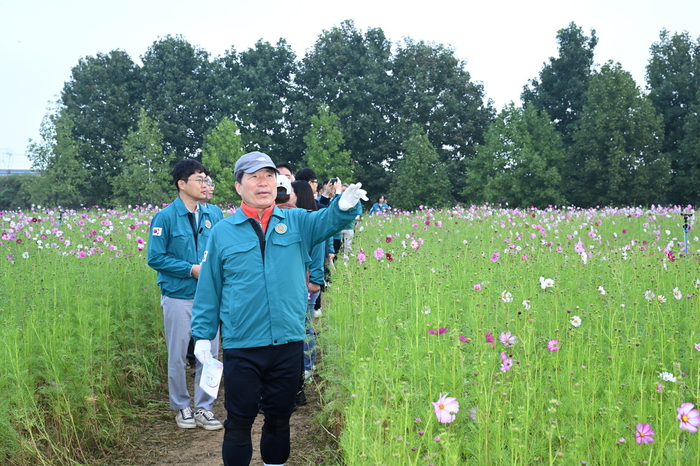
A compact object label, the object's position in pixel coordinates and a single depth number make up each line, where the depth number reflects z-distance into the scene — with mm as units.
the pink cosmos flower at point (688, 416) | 2244
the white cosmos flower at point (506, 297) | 4296
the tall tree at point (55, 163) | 39906
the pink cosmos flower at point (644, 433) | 2359
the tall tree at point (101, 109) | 44688
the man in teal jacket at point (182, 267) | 4699
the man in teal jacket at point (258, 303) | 3029
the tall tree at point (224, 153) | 39156
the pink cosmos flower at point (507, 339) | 3496
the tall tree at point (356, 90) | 42500
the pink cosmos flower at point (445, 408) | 2412
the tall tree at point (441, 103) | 42281
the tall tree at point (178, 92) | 45188
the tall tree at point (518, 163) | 35344
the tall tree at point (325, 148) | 39128
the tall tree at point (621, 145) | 35156
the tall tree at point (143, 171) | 40344
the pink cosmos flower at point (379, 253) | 5963
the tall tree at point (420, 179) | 36938
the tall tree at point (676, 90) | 37688
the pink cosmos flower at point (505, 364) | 3121
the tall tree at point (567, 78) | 43656
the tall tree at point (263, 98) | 43062
